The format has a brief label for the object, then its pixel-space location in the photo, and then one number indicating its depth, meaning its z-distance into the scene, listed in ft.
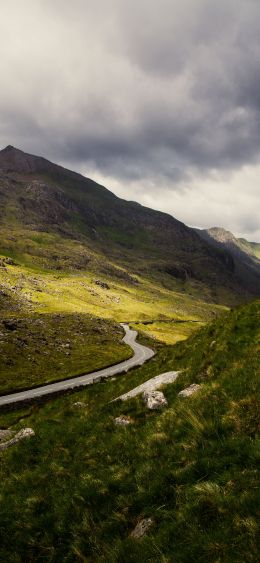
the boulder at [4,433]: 92.93
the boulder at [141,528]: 26.21
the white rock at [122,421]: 52.41
